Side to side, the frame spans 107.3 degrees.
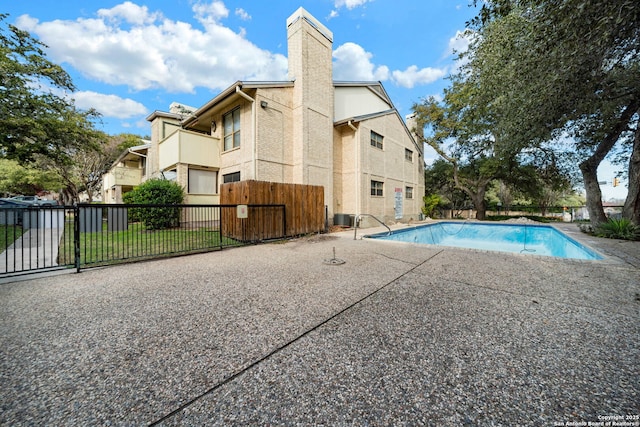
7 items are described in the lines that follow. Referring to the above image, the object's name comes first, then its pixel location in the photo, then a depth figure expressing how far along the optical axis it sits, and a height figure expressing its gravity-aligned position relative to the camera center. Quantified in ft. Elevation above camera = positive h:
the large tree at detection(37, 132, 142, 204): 71.67 +14.54
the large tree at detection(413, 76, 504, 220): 59.72 +19.87
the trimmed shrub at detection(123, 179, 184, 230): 31.71 +1.76
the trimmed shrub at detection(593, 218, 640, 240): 25.17 -2.02
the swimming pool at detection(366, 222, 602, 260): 34.88 -4.37
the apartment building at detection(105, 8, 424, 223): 34.83 +12.39
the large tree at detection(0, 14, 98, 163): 34.50 +16.80
